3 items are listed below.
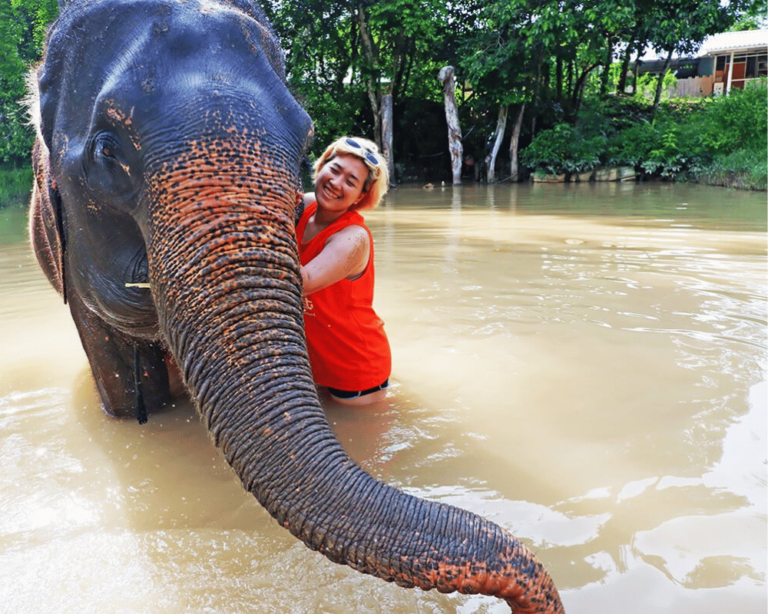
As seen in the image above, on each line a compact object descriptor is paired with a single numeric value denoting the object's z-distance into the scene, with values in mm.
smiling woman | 2977
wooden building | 26281
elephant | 1536
